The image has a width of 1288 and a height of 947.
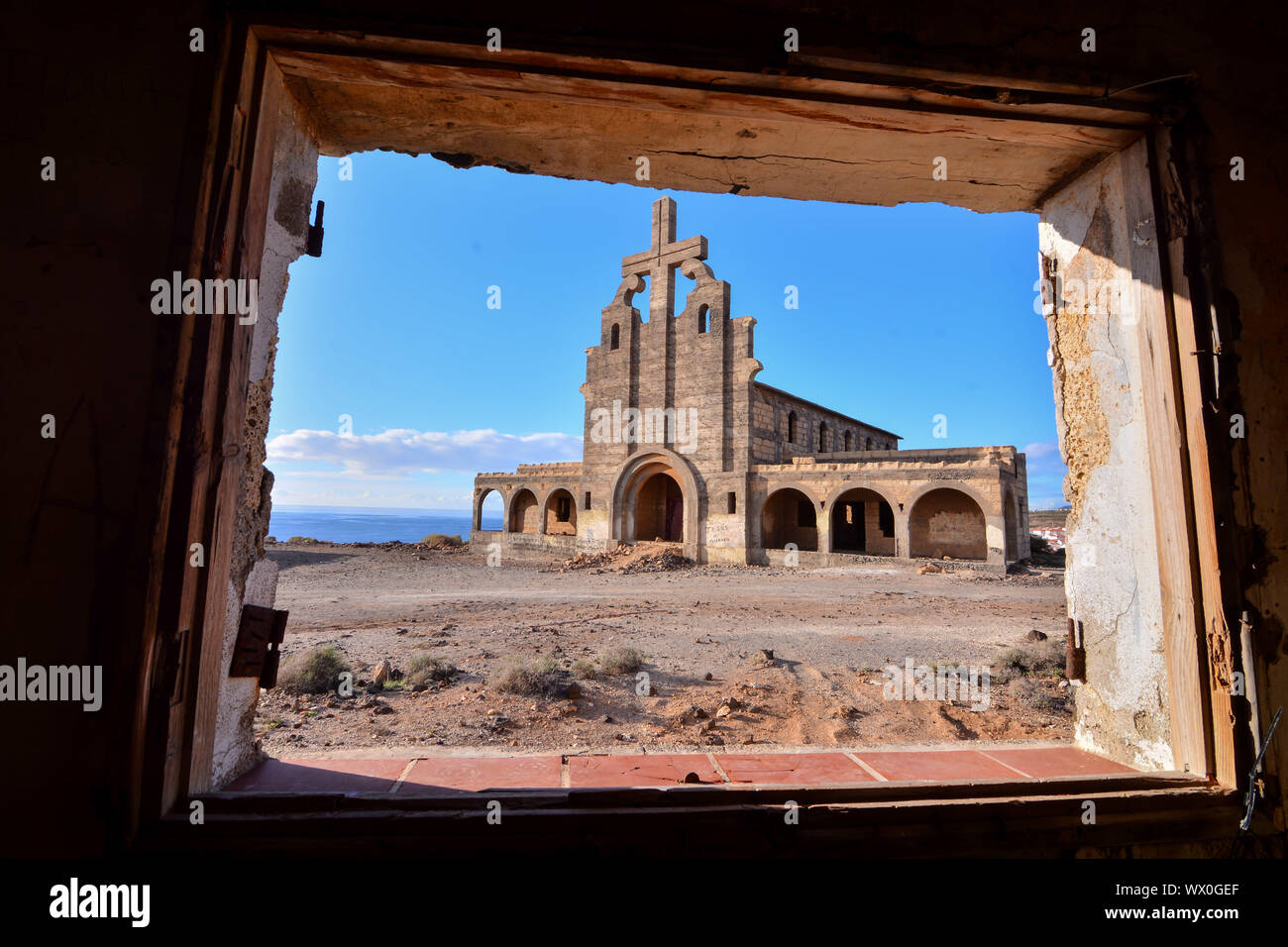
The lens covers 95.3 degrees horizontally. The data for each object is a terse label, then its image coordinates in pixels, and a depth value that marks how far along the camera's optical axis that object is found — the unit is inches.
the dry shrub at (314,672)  198.5
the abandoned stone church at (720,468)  725.9
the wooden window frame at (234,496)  53.3
